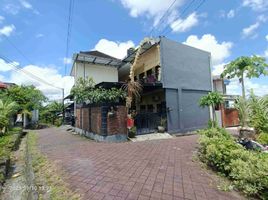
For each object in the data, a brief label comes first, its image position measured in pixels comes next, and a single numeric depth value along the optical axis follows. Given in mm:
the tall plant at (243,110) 9719
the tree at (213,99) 10008
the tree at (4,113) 10994
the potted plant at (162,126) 12008
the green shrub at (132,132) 10383
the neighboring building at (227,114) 16000
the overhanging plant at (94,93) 9562
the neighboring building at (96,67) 15492
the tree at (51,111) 28733
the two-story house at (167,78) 12469
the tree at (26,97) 20922
